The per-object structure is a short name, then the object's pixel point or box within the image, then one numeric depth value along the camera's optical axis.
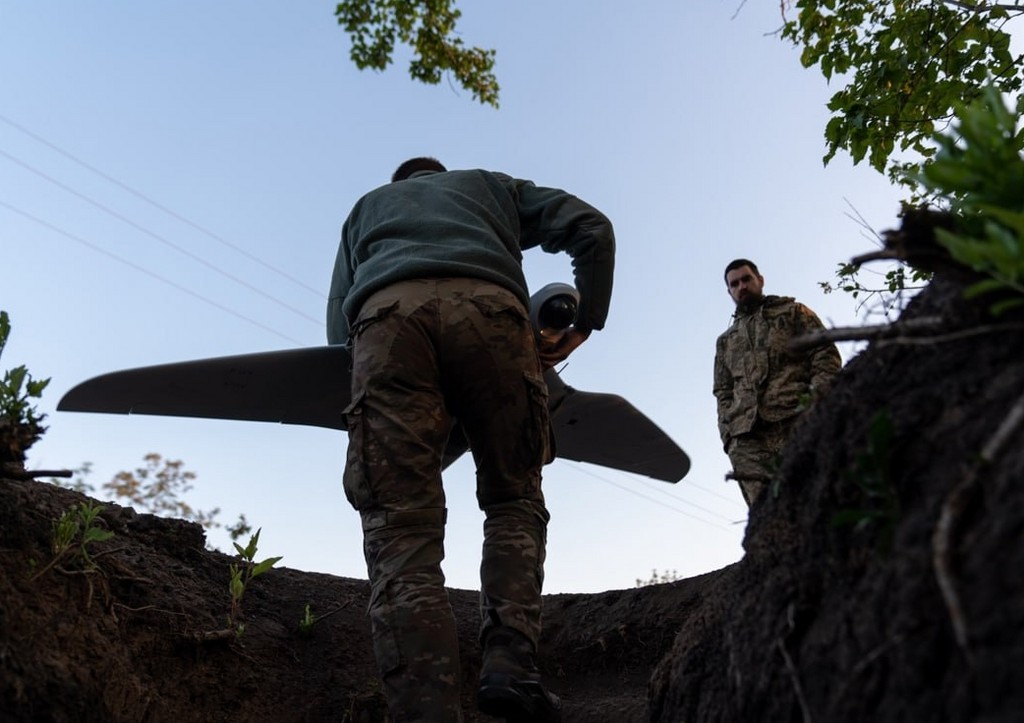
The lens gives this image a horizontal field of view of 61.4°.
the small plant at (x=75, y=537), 2.58
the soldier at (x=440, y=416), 2.39
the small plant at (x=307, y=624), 3.55
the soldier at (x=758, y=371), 5.38
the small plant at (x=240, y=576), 3.24
